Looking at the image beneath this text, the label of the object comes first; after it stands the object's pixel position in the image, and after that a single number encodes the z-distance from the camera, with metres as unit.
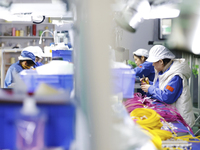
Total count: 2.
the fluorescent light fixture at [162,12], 3.03
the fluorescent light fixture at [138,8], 2.62
